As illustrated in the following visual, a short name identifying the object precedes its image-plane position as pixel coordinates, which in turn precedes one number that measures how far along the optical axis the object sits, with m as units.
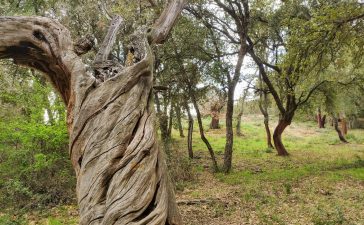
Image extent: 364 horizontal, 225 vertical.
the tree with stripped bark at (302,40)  10.71
